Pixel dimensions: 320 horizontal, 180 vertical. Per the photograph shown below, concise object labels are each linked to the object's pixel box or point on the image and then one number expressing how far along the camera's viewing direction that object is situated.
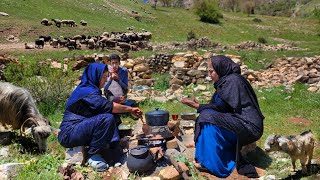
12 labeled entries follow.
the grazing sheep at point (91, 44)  18.20
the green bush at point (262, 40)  27.13
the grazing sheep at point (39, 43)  17.86
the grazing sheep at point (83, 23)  25.58
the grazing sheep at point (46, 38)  19.47
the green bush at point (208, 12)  41.06
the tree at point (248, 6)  79.81
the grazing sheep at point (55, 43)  18.47
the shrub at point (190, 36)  26.14
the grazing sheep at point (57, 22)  23.52
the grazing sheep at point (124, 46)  18.12
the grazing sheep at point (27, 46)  17.44
